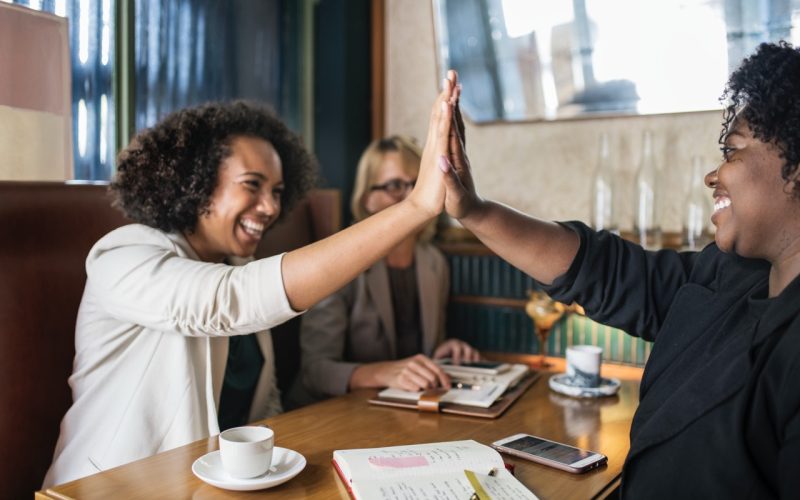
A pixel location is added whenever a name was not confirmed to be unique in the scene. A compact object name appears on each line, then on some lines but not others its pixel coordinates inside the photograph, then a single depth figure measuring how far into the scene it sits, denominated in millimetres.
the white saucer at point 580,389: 1708
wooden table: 1082
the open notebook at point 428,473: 1025
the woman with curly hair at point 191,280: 1340
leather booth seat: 1488
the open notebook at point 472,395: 1523
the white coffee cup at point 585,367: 1753
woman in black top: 979
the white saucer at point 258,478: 1061
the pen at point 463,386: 1668
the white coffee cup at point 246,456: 1065
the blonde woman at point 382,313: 1922
